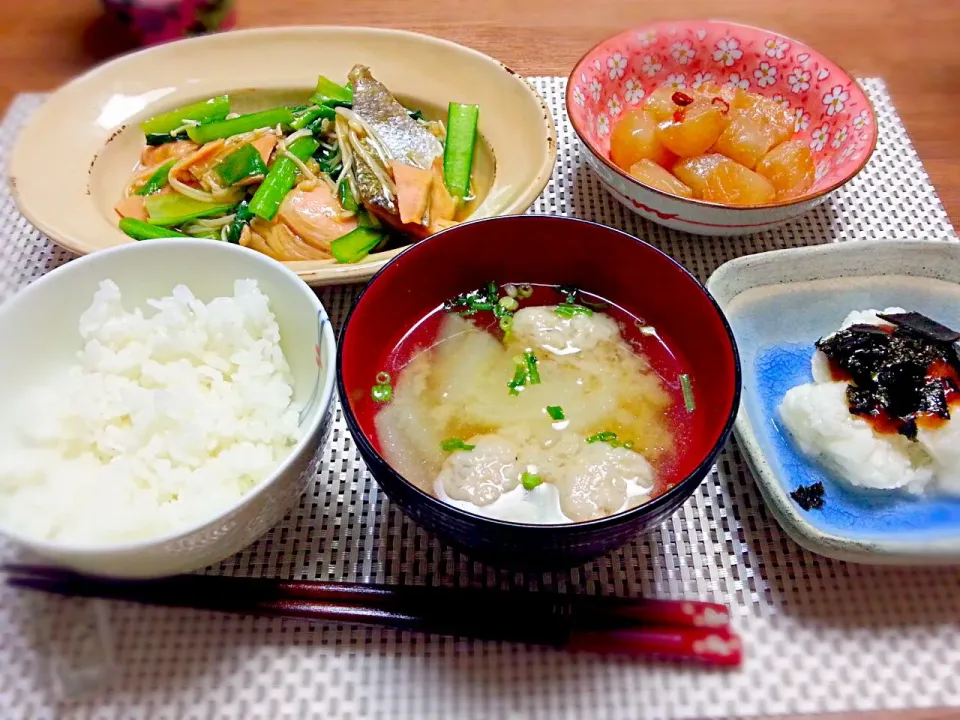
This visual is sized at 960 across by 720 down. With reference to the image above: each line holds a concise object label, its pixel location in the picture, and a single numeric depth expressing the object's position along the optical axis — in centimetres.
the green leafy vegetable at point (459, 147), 37
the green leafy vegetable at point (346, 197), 36
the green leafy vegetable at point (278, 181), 35
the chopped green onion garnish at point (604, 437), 26
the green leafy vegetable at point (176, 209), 36
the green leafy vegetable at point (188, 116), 39
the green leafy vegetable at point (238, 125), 39
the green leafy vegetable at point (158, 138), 39
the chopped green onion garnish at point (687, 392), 26
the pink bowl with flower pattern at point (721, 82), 32
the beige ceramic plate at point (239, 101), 33
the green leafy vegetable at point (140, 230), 35
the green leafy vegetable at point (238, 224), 35
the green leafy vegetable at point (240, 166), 37
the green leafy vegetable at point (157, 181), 38
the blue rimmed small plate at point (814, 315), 26
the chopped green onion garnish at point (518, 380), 27
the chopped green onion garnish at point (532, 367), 27
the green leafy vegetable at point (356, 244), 33
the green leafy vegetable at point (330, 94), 40
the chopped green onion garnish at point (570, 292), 29
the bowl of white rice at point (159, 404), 22
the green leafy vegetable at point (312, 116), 39
